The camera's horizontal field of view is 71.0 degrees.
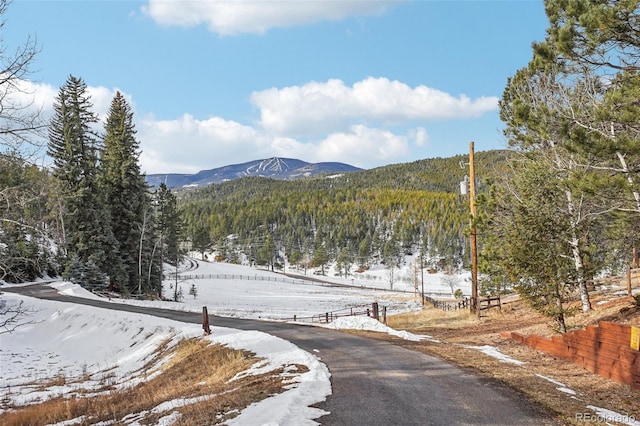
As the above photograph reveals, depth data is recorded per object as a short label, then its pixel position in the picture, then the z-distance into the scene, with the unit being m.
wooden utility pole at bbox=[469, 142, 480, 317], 21.44
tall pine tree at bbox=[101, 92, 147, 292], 40.22
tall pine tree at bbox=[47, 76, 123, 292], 35.28
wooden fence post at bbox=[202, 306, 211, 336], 17.46
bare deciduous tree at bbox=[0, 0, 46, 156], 8.26
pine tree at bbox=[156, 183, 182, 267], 52.06
